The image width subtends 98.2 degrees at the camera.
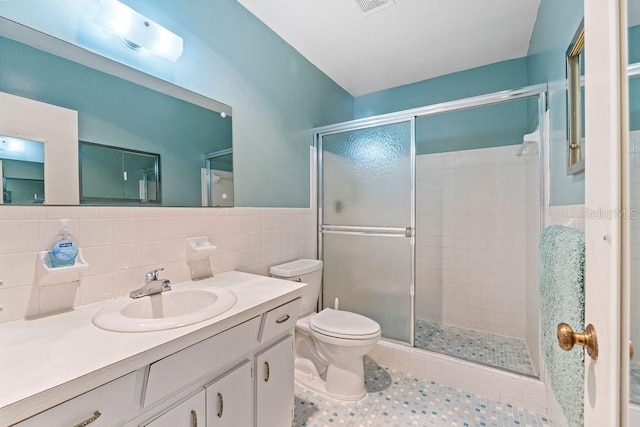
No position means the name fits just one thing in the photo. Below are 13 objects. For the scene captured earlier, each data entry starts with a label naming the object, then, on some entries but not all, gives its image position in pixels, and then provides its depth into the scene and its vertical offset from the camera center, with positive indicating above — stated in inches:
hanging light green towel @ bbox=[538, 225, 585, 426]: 27.1 -11.3
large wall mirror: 38.3 +15.5
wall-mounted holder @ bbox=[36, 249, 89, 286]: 37.8 -8.2
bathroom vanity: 24.2 -17.0
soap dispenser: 38.8 -5.1
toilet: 65.8 -33.2
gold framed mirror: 41.6 +16.6
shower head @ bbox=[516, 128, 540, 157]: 69.0 +18.2
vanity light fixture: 45.3 +31.9
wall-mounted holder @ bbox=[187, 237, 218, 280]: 55.6 -9.0
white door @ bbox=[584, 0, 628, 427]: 18.2 +0.8
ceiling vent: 67.4 +50.8
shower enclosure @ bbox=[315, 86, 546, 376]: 82.0 -5.4
